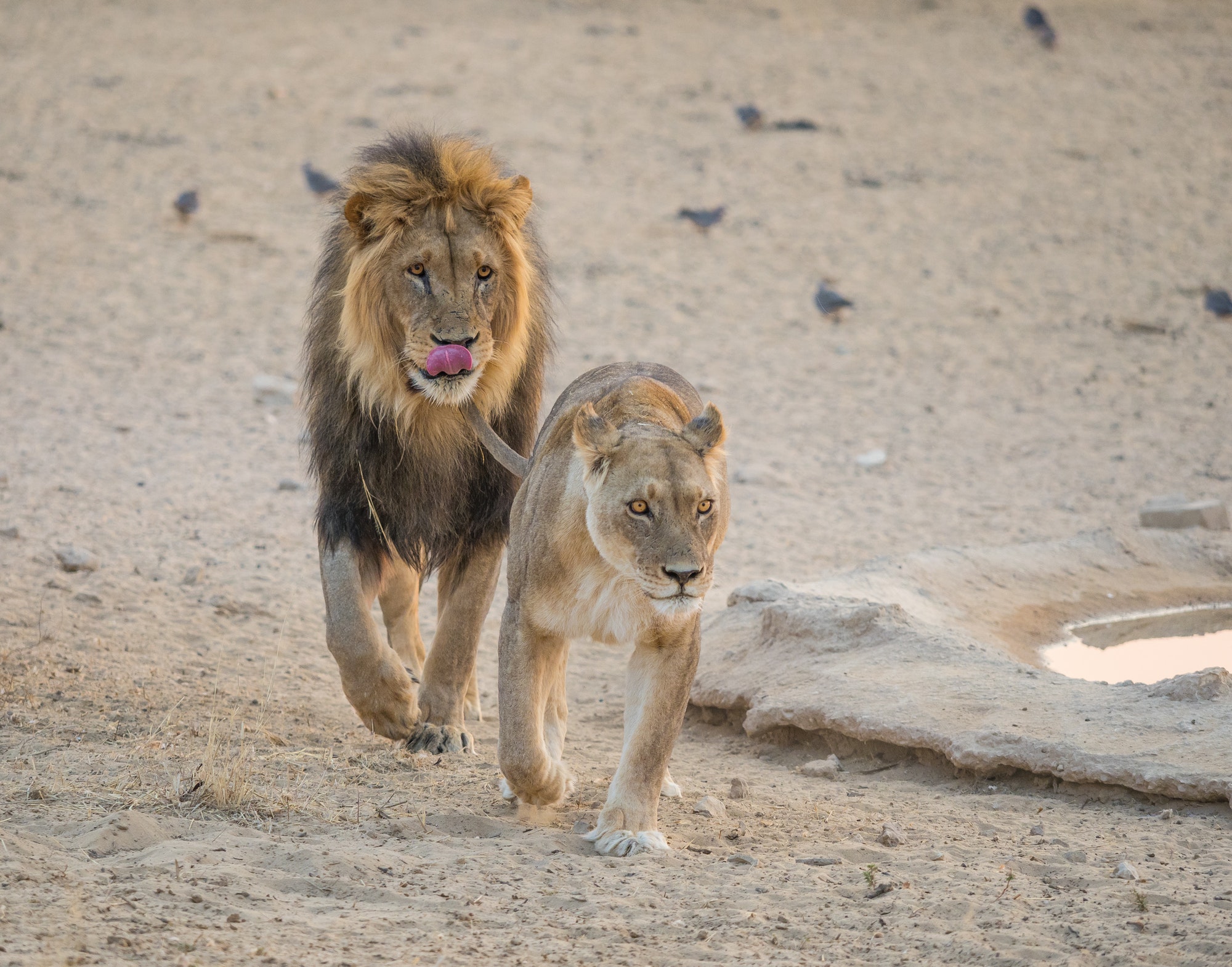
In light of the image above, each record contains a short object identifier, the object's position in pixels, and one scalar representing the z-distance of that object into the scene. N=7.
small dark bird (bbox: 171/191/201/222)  27.05
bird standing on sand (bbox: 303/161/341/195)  27.61
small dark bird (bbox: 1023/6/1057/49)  40.59
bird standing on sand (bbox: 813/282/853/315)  25.09
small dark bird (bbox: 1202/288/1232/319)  25.70
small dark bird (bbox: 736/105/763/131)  33.34
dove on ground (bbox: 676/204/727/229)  28.28
